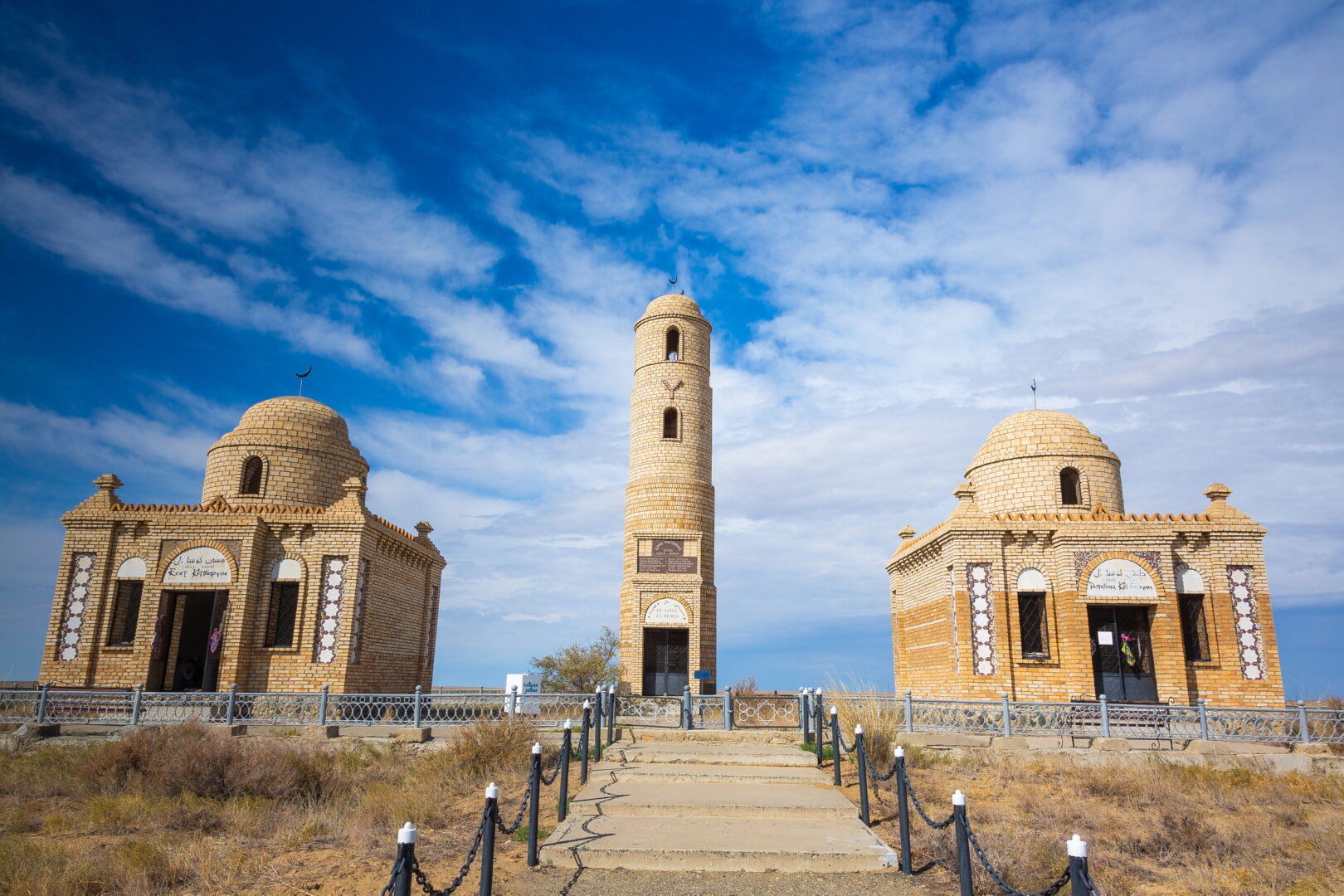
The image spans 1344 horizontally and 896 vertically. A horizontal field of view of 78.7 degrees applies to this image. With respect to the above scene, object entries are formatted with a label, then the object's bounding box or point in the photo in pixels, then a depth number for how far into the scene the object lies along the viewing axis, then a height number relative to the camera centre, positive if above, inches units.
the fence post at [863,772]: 410.9 -58.4
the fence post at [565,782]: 425.1 -67.5
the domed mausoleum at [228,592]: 797.9 +50.0
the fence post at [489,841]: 298.0 -68.4
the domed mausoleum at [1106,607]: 805.9 +52.1
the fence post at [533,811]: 360.2 -68.1
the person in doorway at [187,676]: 899.0 -35.6
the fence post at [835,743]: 490.6 -51.7
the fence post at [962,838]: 285.3 -63.3
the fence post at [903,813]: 358.9 -67.6
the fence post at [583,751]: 501.7 -60.7
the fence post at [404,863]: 229.8 -59.1
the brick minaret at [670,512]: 998.4 +173.9
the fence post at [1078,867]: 220.8 -55.0
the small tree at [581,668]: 992.2 -21.3
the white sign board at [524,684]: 911.0 -37.2
